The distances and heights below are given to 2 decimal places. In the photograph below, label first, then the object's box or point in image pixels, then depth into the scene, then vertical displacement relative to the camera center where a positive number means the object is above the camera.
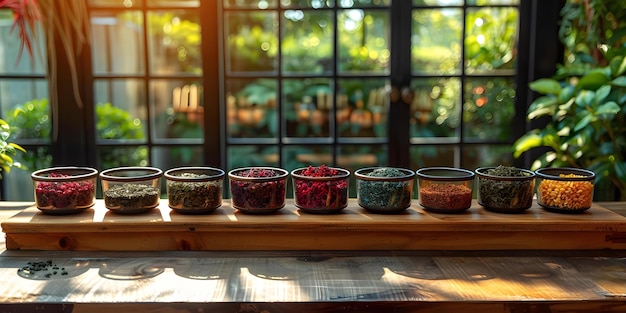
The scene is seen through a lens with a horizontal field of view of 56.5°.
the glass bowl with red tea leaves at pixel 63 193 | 1.50 -0.24
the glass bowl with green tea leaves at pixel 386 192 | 1.50 -0.24
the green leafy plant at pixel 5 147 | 1.71 -0.14
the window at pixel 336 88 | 2.73 +0.06
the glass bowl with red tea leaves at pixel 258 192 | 1.49 -0.24
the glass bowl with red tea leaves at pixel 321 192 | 1.50 -0.24
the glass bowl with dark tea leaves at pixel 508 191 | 1.51 -0.24
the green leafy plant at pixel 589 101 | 2.29 -0.01
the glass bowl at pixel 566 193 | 1.52 -0.25
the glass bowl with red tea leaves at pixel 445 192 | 1.51 -0.24
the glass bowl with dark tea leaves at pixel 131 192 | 1.51 -0.24
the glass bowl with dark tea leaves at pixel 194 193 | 1.50 -0.24
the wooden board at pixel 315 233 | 1.43 -0.33
